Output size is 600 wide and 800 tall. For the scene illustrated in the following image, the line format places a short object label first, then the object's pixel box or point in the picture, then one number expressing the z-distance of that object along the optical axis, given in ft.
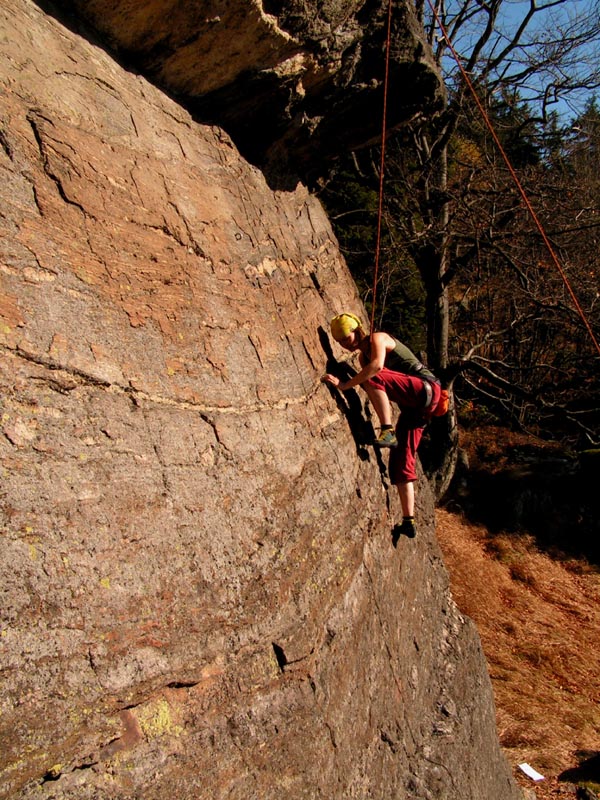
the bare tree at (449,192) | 31.68
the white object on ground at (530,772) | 19.31
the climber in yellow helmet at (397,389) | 13.46
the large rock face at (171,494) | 7.16
